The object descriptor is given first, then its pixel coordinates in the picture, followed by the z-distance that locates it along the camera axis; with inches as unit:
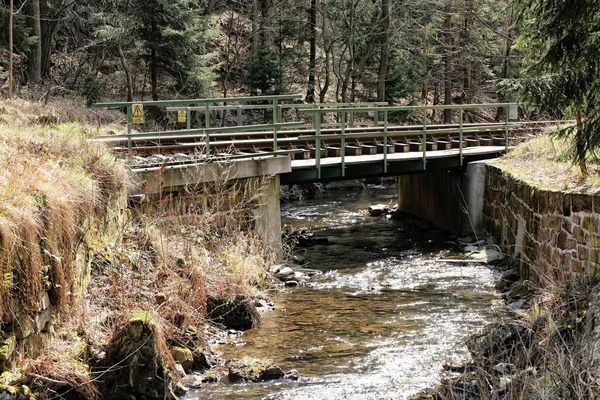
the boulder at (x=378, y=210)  898.7
